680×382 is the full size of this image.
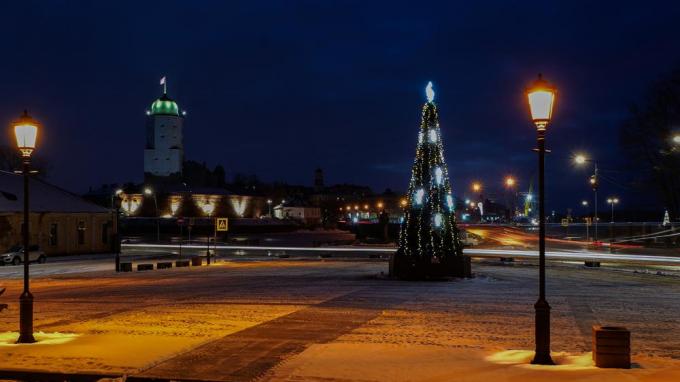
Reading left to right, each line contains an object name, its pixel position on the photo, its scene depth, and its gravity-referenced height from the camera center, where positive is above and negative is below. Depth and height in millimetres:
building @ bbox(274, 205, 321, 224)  166500 +519
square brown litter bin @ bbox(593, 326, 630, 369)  9977 -1949
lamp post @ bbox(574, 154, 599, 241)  44875 +2324
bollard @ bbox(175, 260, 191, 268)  40622 -2872
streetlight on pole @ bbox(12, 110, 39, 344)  12656 +328
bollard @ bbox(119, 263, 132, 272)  36844 -2796
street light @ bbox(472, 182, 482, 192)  65856 +2743
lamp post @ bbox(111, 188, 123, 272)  57316 -364
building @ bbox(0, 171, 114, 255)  48469 -281
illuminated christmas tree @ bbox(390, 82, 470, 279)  27781 -54
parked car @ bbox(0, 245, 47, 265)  43781 -2593
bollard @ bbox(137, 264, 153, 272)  37375 -2817
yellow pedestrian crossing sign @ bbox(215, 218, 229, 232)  43188 -611
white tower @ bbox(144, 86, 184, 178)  143250 +15334
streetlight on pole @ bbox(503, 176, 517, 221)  52694 +2657
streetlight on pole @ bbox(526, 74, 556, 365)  10344 +509
